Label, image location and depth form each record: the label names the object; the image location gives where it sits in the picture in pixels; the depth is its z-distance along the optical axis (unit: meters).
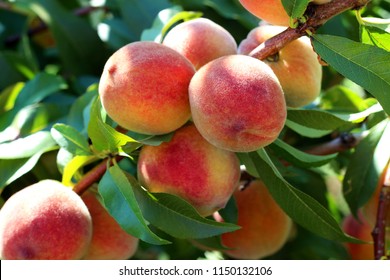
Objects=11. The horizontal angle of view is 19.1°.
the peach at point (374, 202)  1.02
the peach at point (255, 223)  1.08
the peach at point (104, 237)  0.93
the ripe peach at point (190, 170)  0.88
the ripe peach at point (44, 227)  0.87
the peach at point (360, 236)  1.14
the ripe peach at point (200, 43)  0.93
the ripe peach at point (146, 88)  0.87
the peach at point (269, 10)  0.86
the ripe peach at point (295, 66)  0.92
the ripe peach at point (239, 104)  0.84
